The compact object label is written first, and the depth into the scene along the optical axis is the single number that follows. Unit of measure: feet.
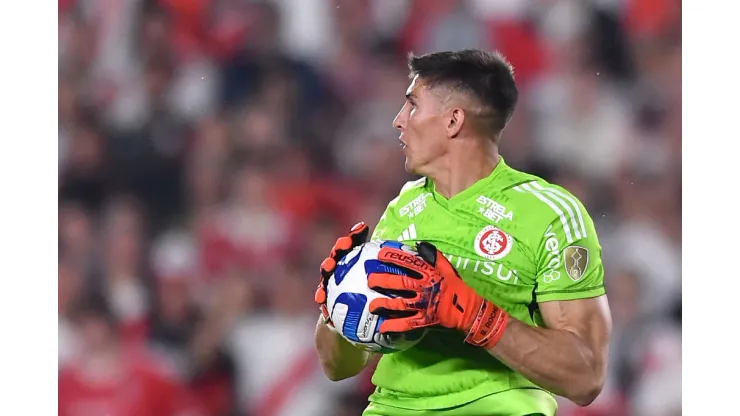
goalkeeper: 57.54
